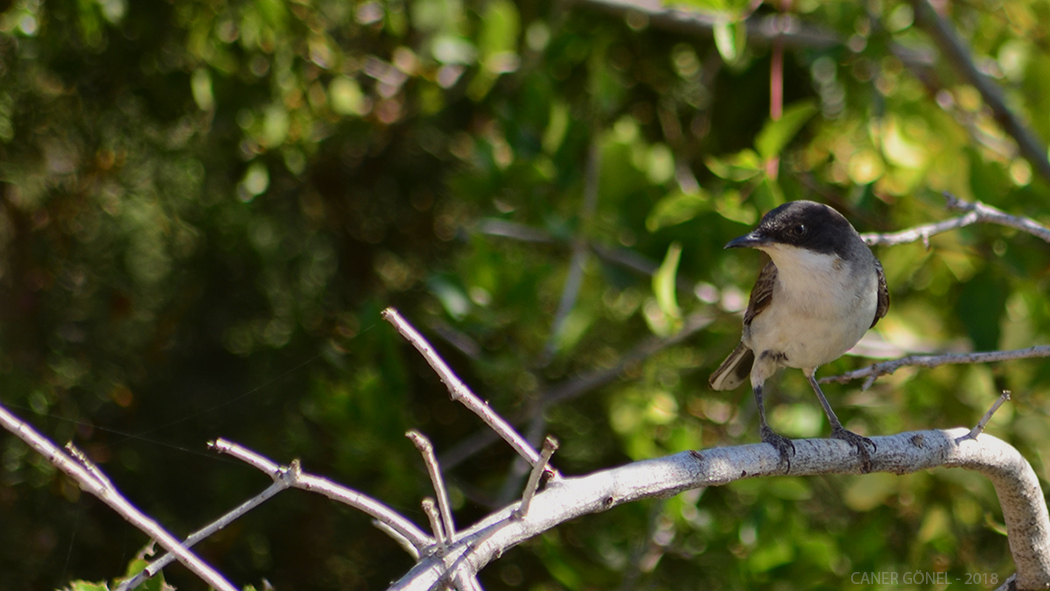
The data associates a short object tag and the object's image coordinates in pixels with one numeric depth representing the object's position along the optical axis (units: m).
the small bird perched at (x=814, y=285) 4.91
